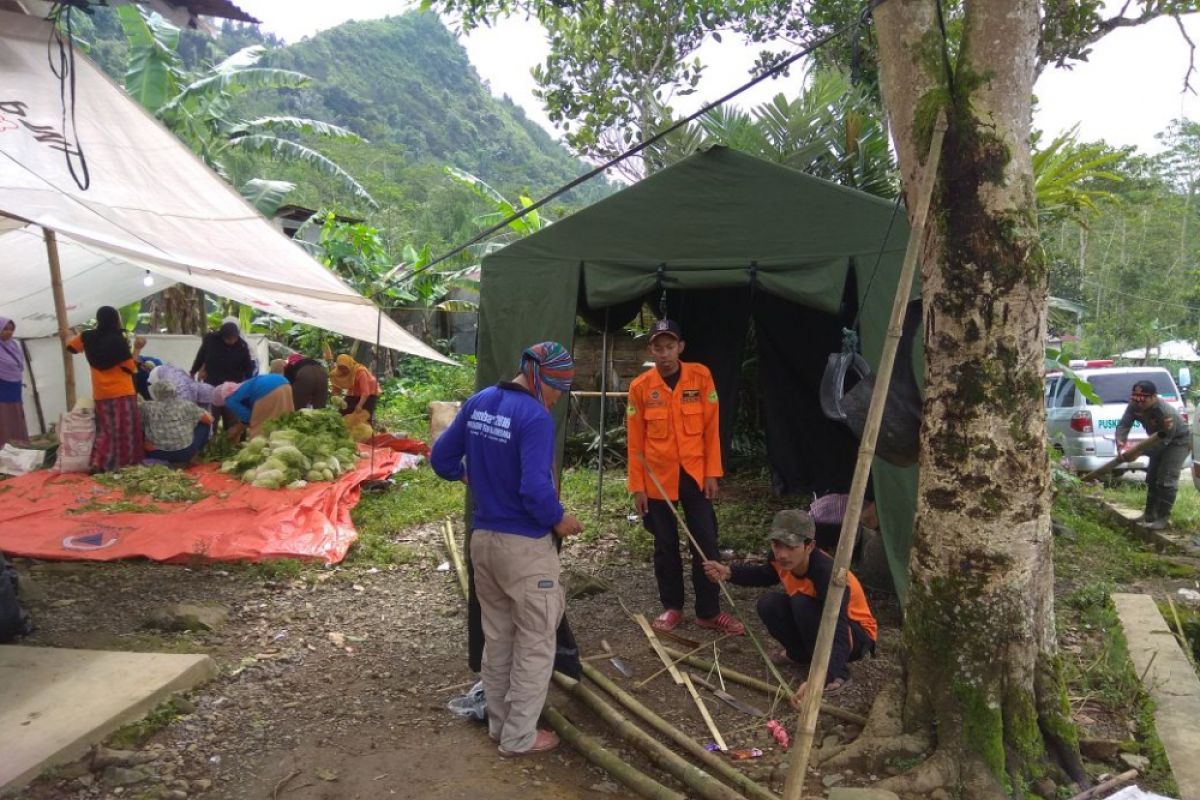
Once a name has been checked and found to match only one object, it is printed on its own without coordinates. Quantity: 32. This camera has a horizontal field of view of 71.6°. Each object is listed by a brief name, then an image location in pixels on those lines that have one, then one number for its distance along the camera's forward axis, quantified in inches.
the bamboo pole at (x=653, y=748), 118.3
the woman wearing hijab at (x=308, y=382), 368.2
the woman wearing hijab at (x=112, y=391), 290.7
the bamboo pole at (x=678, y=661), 159.0
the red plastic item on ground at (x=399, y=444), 381.1
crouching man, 148.7
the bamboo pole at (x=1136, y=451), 292.8
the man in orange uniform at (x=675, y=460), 184.4
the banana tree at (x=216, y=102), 411.1
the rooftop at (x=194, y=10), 134.2
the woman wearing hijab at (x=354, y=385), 383.9
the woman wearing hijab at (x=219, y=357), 368.2
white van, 401.4
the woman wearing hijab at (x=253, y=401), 339.3
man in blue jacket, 129.6
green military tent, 169.3
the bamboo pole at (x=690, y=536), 146.1
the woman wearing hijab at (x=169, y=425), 307.0
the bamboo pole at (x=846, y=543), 99.1
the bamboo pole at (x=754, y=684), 140.3
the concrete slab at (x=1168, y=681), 130.7
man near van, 297.4
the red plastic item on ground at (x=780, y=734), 138.2
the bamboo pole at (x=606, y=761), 119.9
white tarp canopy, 160.7
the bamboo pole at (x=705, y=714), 136.8
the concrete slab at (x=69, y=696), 120.5
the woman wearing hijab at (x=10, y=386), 356.8
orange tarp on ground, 231.1
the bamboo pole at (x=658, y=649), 159.2
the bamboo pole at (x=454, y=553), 209.6
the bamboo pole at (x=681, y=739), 119.6
